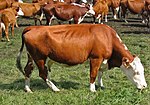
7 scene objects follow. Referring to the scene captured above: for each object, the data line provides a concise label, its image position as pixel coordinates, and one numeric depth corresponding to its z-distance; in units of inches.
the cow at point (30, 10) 804.0
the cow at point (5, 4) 864.9
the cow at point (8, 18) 635.5
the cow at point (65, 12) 727.7
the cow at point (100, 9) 813.9
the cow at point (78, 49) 327.0
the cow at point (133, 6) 859.4
